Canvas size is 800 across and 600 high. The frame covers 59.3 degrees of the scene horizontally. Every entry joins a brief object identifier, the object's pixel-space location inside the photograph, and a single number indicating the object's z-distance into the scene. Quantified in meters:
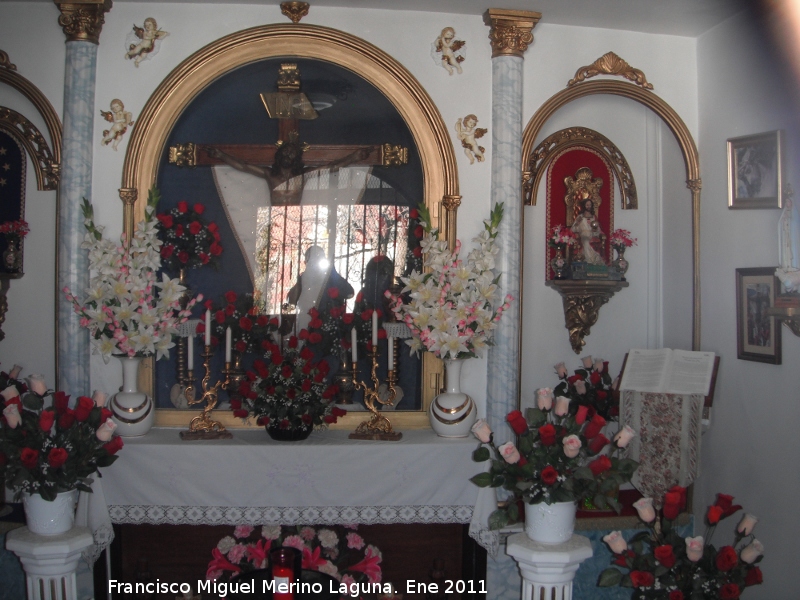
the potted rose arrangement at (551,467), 3.44
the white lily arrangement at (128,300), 4.22
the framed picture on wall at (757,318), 4.23
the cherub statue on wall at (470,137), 4.80
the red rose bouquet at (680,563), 2.98
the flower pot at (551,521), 3.59
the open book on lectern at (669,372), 4.55
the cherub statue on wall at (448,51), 4.80
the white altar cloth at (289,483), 4.10
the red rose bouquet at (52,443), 3.52
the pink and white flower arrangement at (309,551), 4.16
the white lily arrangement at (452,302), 4.27
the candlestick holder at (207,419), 4.33
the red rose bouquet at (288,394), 4.19
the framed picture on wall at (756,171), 4.25
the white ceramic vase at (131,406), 4.28
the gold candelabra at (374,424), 4.41
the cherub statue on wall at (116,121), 4.68
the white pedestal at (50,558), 3.59
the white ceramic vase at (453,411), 4.38
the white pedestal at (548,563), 3.55
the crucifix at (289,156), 4.93
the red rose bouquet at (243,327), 4.79
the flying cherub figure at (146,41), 4.69
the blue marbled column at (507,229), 4.68
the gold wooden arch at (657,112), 4.90
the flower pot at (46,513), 3.66
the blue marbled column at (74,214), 4.55
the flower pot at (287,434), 4.23
